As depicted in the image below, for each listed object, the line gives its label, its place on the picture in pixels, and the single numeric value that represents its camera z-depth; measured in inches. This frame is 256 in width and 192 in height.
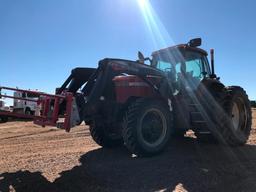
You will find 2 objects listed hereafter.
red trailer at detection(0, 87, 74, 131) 157.5
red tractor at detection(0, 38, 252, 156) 165.6
